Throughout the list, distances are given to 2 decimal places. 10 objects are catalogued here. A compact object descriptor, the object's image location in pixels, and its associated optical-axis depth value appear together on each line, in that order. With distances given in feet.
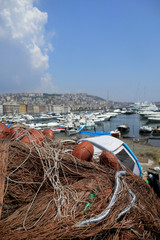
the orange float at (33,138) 11.37
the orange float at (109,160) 12.00
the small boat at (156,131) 93.66
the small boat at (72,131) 90.66
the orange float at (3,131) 12.62
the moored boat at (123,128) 108.24
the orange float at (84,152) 11.39
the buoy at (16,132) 11.98
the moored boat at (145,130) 99.40
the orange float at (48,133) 15.49
